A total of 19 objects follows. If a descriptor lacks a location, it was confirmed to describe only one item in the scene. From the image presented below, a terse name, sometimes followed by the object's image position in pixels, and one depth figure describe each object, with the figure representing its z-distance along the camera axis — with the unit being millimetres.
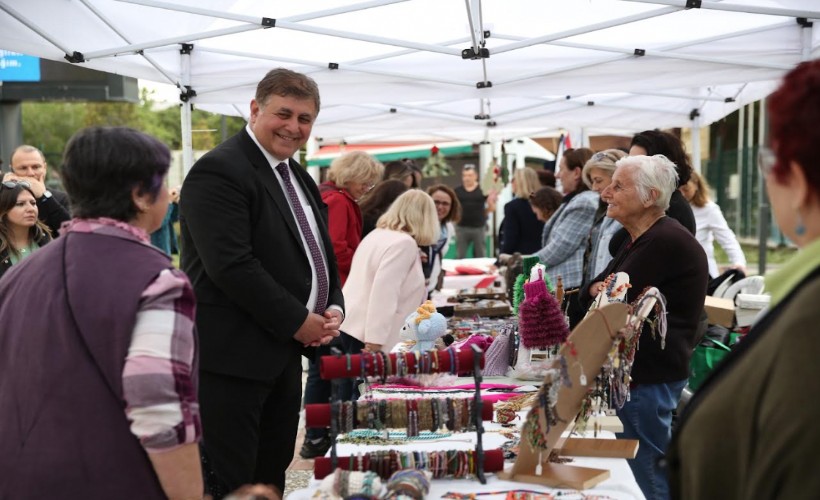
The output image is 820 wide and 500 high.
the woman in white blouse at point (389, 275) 4340
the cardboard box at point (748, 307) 4500
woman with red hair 1104
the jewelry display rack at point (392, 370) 1985
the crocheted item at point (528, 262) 3756
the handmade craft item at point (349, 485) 1812
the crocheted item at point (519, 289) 3623
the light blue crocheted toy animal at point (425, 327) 3338
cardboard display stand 2020
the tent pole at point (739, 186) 19844
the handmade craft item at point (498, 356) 3346
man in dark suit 2539
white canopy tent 4891
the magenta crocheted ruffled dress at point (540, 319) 3107
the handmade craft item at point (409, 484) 1832
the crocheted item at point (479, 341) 3411
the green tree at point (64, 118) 26469
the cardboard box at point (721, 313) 4559
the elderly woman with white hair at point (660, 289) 2977
